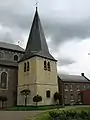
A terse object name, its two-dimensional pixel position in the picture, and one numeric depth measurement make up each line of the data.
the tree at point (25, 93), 32.22
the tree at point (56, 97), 33.94
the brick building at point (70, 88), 53.19
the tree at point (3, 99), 33.45
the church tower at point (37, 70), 32.59
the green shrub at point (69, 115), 15.36
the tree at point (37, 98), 29.60
